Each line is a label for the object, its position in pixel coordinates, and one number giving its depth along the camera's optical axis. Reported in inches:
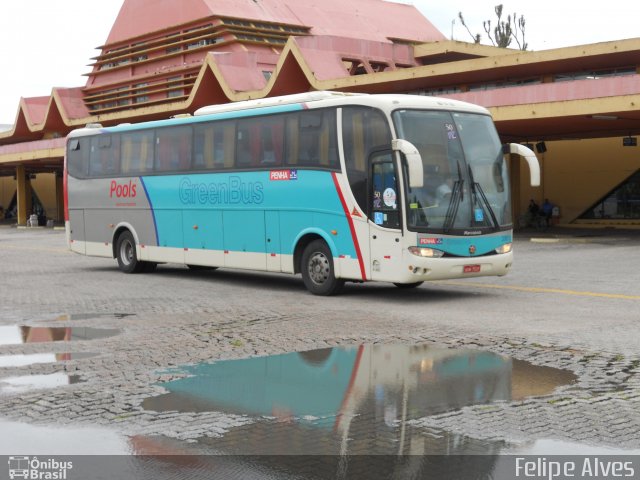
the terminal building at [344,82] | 1236.2
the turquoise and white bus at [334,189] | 557.3
